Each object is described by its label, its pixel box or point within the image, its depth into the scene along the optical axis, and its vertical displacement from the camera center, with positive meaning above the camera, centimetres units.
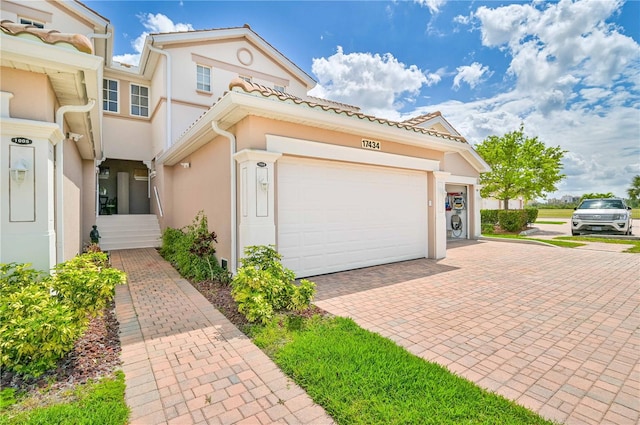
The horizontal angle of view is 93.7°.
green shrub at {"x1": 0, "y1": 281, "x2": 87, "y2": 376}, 303 -122
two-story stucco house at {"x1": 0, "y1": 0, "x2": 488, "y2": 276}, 404 +147
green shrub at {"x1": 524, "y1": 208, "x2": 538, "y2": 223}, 1938 -23
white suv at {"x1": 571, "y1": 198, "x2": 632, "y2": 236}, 1500 -36
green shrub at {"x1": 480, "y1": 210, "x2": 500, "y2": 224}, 1972 -35
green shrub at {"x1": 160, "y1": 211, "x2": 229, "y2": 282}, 745 -114
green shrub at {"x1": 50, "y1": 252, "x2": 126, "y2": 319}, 391 -98
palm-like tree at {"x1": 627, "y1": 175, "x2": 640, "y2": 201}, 4597 +308
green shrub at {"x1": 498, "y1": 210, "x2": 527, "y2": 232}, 1819 -58
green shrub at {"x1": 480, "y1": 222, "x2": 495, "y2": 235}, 1884 -111
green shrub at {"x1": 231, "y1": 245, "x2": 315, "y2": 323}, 465 -130
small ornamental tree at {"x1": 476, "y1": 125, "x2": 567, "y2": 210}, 1931 +283
